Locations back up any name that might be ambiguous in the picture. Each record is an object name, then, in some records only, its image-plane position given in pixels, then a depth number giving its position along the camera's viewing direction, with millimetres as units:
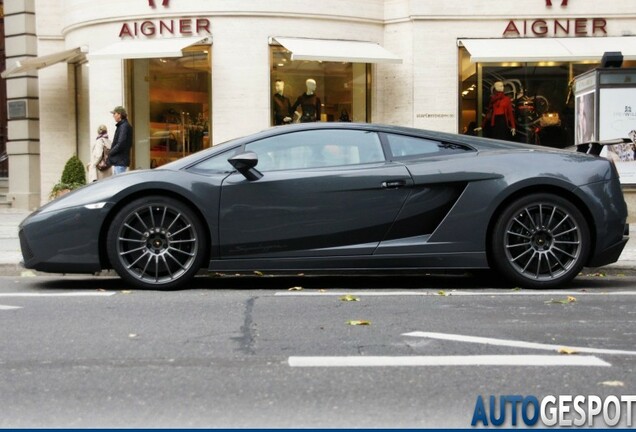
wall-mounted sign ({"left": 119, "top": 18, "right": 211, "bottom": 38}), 17592
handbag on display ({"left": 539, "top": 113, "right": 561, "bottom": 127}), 18266
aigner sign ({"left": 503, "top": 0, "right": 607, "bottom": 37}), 18188
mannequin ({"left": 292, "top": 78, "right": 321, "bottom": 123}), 18047
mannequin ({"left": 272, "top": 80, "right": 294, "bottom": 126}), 17859
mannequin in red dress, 18250
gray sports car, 7680
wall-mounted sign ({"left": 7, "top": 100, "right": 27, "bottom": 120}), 20578
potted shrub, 18766
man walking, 15016
